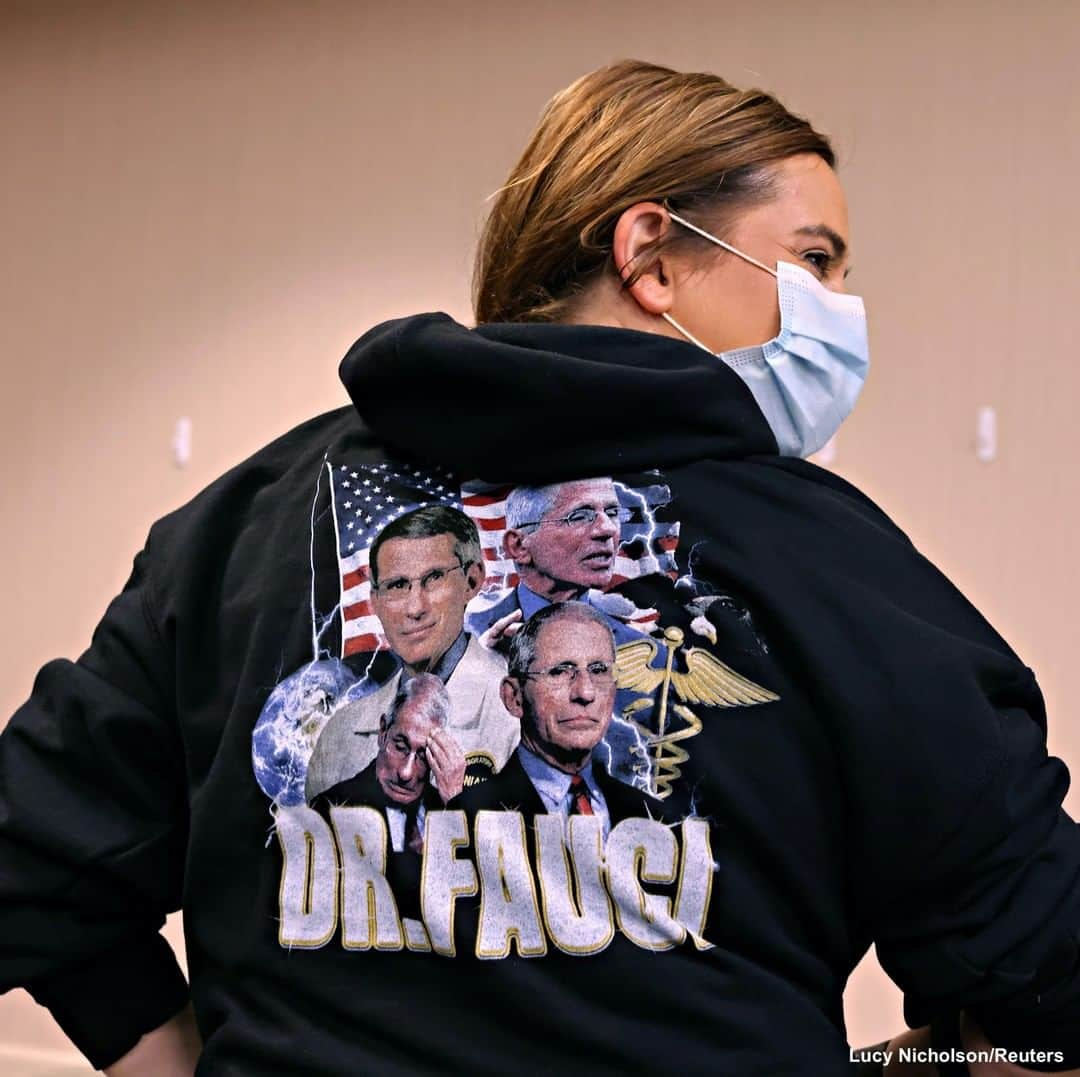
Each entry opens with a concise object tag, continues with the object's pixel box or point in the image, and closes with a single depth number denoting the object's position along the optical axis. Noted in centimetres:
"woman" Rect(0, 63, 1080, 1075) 81
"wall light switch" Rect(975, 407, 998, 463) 274
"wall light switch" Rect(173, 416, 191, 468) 341
